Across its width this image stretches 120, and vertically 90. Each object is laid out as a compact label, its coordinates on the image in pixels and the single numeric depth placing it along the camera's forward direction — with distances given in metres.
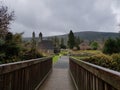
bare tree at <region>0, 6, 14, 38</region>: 6.48
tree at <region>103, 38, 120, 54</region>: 19.82
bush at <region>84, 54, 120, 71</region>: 3.78
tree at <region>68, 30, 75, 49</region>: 44.98
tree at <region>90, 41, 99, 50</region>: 44.24
